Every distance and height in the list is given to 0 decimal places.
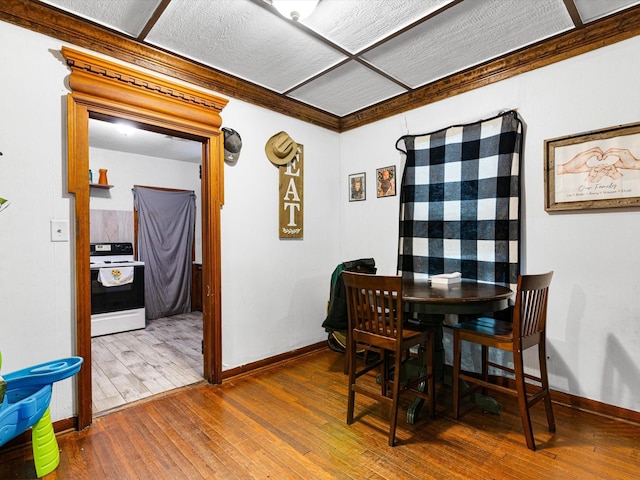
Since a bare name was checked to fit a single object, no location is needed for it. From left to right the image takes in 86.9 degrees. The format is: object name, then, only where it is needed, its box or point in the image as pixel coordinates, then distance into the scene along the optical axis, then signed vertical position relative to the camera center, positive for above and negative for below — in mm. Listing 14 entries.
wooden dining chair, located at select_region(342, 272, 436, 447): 1915 -606
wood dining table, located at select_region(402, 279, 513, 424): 1912 -386
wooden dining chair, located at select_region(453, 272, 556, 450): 1873 -625
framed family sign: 2115 +419
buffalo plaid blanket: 2566 +269
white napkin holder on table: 2459 -336
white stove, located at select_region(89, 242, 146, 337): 4215 -781
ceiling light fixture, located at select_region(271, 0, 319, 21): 1802 +1242
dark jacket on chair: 2822 -633
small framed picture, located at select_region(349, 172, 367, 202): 3662 +528
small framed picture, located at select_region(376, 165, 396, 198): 3379 +544
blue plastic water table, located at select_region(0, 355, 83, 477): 1606 -822
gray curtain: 5160 -140
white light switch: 2062 +43
